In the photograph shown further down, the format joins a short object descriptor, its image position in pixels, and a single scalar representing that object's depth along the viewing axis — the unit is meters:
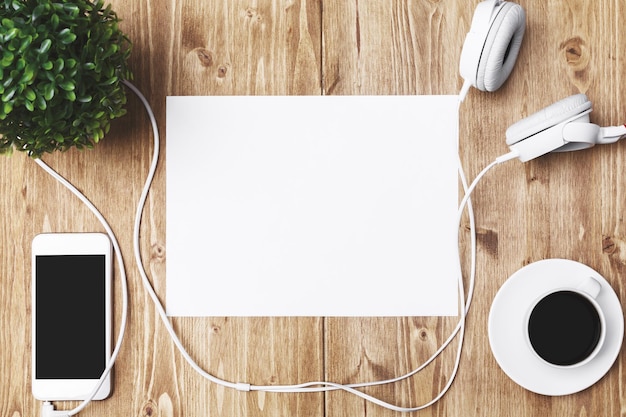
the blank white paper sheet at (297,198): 0.69
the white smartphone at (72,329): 0.68
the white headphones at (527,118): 0.61
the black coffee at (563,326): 0.62
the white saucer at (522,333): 0.64
